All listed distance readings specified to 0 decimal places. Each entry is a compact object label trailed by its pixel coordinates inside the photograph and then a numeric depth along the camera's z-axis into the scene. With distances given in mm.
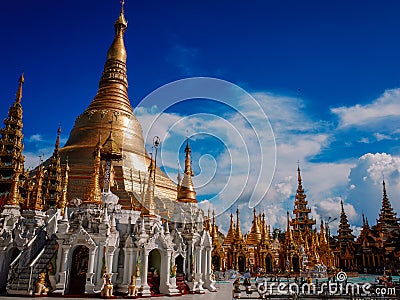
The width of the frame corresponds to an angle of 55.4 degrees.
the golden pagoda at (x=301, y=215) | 69750
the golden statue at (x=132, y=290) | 18867
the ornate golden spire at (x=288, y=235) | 50656
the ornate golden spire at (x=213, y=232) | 43016
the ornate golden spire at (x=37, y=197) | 25688
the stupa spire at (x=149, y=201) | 23886
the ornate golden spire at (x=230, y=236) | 50344
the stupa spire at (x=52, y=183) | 34188
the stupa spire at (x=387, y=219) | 61875
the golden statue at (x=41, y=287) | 18156
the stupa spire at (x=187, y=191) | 30828
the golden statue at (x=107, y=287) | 18297
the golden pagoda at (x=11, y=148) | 33219
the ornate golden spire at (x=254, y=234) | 52594
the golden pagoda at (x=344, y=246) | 65438
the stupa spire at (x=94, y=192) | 24170
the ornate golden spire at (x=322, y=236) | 60366
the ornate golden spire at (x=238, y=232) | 49688
